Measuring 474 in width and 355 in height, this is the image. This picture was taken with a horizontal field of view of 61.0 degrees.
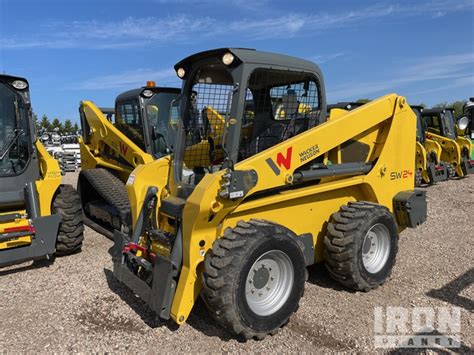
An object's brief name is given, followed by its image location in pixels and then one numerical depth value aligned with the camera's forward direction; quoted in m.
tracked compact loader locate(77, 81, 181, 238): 6.70
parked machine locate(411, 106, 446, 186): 11.34
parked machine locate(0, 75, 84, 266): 5.18
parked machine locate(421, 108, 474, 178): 12.52
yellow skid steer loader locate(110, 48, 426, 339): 3.33
